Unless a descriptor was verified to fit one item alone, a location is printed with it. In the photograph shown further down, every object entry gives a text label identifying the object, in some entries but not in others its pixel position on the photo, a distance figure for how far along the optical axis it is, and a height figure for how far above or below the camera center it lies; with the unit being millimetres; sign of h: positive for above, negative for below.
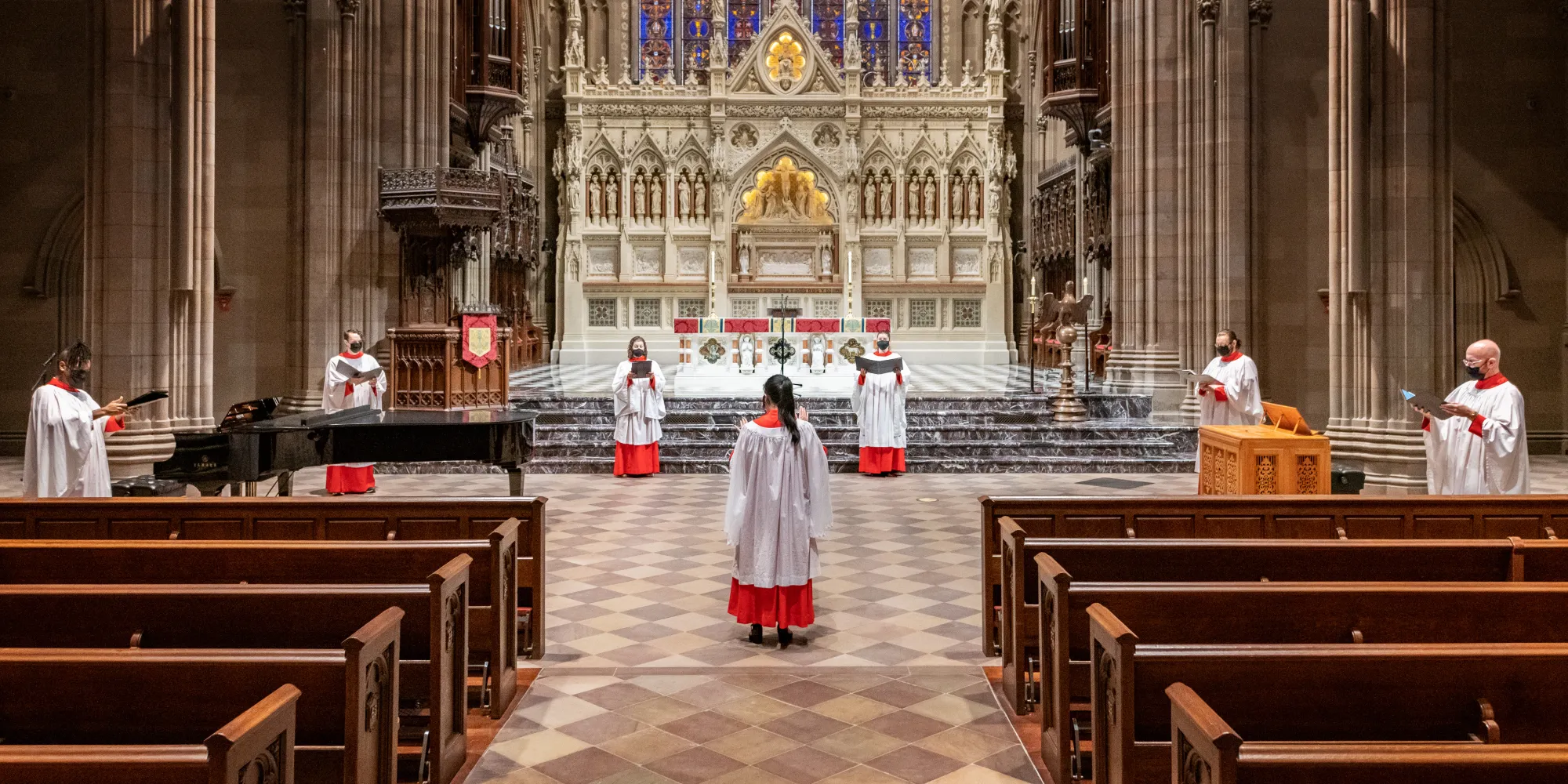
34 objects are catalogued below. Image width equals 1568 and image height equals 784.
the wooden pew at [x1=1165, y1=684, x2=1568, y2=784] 2289 -787
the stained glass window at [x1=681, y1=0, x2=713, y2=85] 28875 +9775
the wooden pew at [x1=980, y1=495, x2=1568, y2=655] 5934 -672
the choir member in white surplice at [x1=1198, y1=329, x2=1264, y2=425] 10789 +83
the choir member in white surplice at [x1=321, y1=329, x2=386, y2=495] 10906 +36
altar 17719 +863
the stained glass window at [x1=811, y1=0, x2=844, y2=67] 28531 +9746
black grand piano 7473 -332
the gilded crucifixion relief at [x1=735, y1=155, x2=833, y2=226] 26266 +4797
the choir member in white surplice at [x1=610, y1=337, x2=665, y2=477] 12648 -218
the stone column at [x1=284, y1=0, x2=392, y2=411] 14086 +2557
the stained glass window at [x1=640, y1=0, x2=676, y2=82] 28766 +9511
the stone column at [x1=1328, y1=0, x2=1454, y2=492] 10320 +1684
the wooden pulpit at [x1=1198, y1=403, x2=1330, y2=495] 8344 -509
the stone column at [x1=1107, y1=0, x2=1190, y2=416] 14953 +2642
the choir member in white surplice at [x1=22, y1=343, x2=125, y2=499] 7348 -255
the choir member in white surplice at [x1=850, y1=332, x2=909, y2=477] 12859 -271
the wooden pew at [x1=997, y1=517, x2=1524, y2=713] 4676 -710
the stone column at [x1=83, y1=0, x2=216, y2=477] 10289 +1693
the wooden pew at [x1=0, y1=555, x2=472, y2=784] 3693 -741
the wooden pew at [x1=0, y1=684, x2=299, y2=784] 2301 -774
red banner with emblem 13812 +732
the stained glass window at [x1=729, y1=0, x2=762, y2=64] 28927 +9990
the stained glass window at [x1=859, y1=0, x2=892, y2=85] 29031 +9856
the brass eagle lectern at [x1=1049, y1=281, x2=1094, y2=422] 14477 +400
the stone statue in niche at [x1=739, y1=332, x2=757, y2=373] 17891 +723
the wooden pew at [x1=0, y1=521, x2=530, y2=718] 4539 -688
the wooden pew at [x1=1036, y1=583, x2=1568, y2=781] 3822 -764
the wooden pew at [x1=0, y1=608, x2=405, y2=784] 2955 -818
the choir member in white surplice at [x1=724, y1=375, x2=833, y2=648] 6273 -679
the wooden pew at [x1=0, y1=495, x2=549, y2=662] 5789 -655
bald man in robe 7359 -271
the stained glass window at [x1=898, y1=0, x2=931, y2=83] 28969 +9578
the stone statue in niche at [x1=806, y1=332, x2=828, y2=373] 18734 +795
